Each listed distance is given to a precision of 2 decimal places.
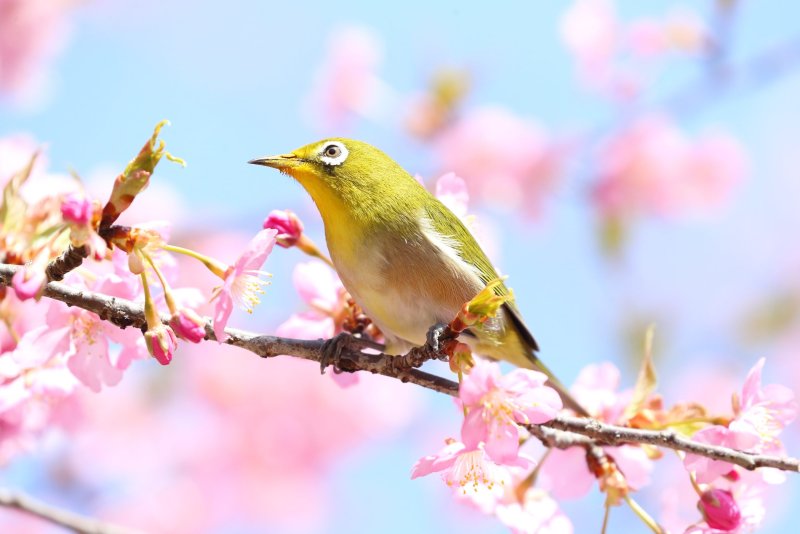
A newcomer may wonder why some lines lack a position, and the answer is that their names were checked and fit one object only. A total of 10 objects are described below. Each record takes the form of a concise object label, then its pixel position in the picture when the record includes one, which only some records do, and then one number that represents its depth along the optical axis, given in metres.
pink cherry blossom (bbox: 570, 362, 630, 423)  5.87
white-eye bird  5.76
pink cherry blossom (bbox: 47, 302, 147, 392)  5.12
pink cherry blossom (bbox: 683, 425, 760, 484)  4.87
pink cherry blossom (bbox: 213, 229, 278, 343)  4.45
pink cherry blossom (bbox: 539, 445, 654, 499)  5.74
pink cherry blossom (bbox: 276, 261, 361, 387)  5.82
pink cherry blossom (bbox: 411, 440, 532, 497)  4.61
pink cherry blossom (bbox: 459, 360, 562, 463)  4.48
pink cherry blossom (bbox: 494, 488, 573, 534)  5.43
